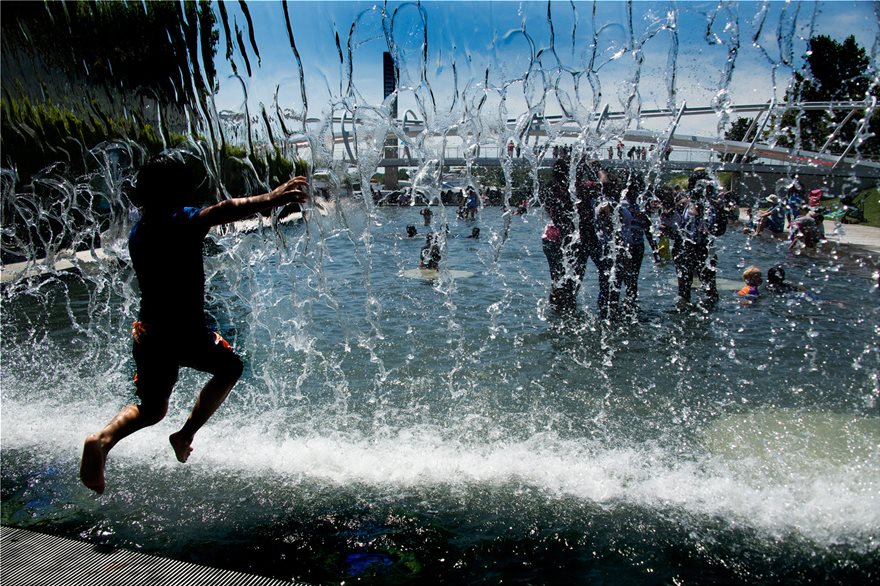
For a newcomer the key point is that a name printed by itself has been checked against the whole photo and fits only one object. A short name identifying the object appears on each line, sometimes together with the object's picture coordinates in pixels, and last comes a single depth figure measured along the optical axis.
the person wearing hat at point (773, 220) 13.78
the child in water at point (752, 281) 9.67
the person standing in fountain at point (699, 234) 9.26
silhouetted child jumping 3.03
